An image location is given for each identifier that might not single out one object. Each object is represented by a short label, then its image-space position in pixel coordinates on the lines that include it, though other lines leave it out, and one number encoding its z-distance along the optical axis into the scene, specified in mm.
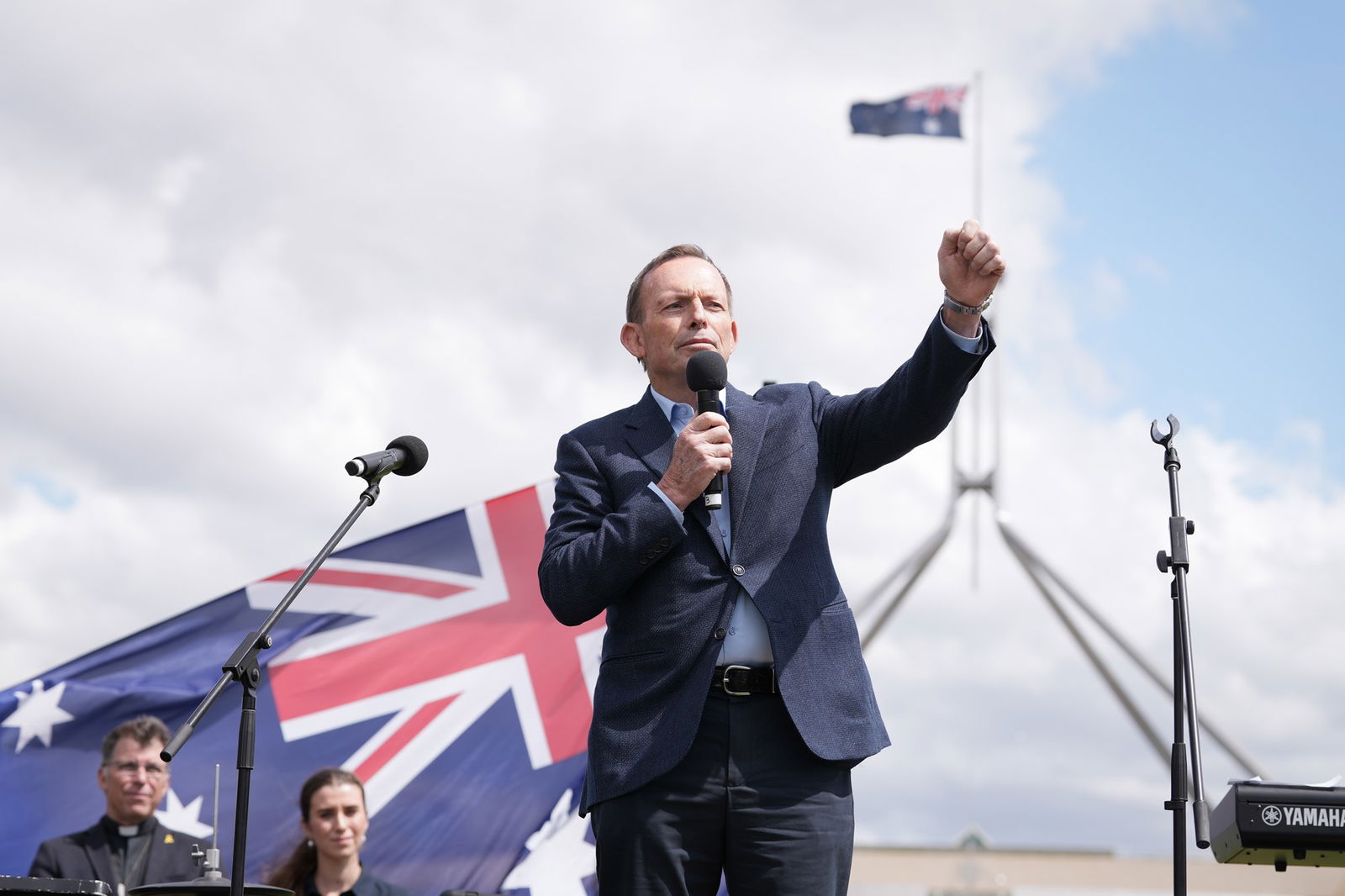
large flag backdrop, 8258
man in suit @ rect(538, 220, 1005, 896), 3295
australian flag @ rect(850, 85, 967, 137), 24438
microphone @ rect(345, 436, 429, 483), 4375
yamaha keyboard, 4039
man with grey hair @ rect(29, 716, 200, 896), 7453
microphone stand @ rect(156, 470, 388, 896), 3836
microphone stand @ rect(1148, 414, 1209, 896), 4125
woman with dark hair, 7211
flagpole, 29781
